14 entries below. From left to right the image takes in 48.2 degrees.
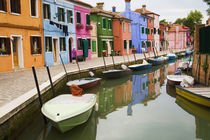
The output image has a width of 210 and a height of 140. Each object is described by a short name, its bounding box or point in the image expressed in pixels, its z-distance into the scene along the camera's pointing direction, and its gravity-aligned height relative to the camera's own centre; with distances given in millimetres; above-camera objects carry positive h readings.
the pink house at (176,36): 61750 +4229
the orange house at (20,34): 13796 +1279
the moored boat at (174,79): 12419 -1454
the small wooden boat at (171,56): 33259 -555
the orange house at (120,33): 30891 +2628
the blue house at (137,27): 35891 +4091
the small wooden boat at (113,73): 16203 -1445
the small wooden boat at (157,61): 25572 -935
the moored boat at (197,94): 8468 -1621
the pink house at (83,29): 22453 +2466
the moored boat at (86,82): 12030 -1523
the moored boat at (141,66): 20603 -1238
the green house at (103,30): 27391 +2832
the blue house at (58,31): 17984 +1884
